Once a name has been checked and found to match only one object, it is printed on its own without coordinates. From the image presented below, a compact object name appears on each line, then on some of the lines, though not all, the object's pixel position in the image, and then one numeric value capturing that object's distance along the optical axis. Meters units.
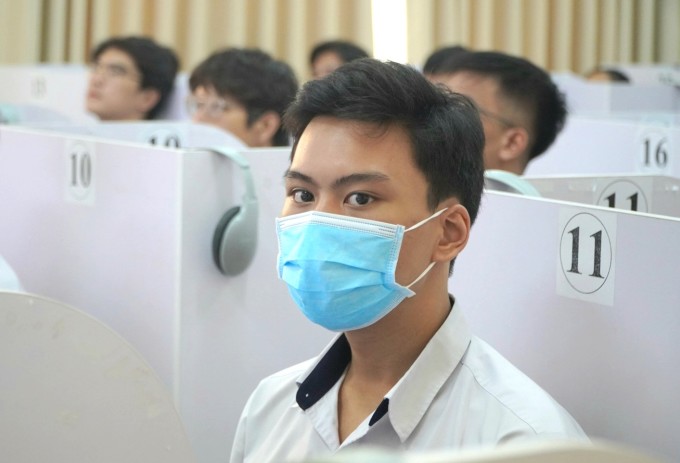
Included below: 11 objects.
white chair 2.02
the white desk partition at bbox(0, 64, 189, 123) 5.97
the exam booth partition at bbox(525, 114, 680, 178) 3.53
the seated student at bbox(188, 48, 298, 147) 4.12
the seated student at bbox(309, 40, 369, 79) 6.85
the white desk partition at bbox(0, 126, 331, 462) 2.72
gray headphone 2.72
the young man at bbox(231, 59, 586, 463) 1.96
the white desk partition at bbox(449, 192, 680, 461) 1.97
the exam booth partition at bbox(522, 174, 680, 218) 2.39
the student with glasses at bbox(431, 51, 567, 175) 2.94
